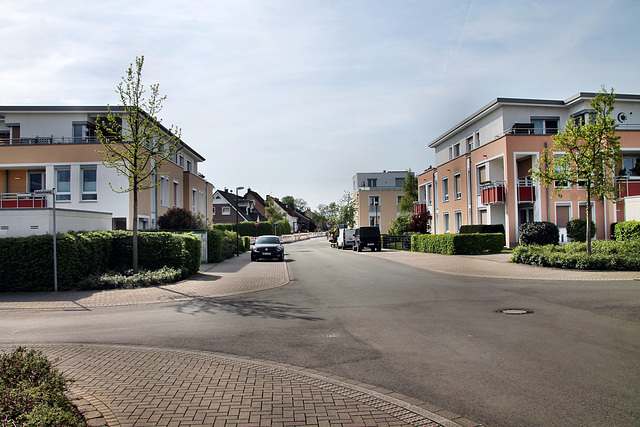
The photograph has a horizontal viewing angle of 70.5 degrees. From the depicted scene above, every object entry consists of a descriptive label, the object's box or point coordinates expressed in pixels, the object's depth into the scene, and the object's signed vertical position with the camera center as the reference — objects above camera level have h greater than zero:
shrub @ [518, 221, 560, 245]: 25.08 -0.71
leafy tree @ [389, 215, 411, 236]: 43.03 -0.07
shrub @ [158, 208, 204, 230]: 26.48 +0.54
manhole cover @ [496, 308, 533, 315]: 9.02 -1.81
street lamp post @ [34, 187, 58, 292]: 12.70 -0.94
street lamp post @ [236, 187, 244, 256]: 32.76 -1.36
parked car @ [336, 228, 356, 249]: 43.19 -1.22
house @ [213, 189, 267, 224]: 70.75 +3.30
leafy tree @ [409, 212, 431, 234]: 40.84 +0.08
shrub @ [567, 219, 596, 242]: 26.52 -0.57
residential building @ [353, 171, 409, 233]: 74.25 +3.29
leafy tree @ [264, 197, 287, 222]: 79.14 +2.33
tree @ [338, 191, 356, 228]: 70.00 +2.20
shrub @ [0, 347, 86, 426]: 3.28 -1.32
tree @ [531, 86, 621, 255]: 17.08 +2.65
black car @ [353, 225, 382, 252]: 37.81 -1.17
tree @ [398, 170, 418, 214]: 57.08 +4.28
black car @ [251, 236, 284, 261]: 26.47 -1.39
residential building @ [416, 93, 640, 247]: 28.81 +3.97
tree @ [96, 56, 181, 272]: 15.68 +3.41
